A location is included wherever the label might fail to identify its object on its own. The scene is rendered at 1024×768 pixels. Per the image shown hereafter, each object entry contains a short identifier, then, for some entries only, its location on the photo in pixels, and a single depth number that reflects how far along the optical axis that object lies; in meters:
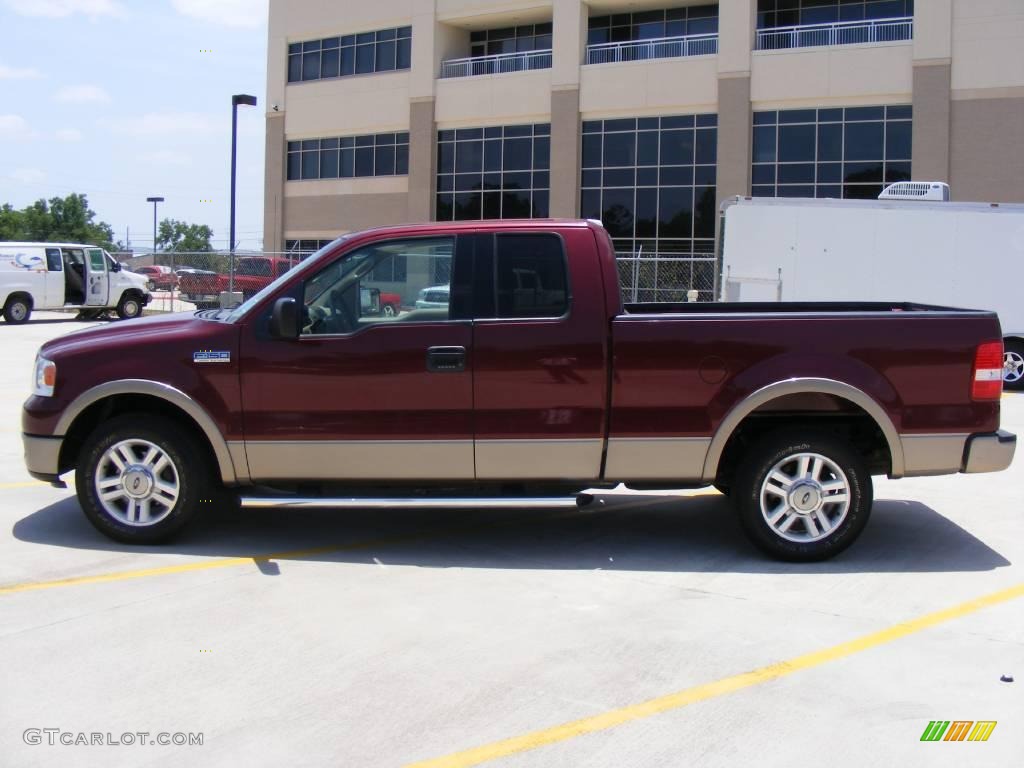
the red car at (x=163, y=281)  34.81
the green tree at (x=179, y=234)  132.75
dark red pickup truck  6.36
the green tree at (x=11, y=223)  79.12
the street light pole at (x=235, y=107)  41.25
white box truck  17.61
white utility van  29.00
